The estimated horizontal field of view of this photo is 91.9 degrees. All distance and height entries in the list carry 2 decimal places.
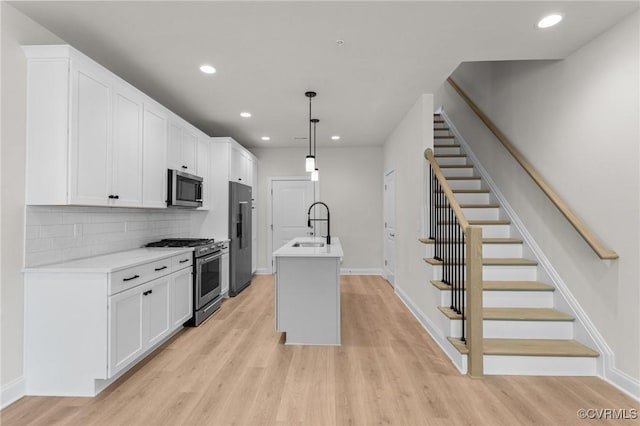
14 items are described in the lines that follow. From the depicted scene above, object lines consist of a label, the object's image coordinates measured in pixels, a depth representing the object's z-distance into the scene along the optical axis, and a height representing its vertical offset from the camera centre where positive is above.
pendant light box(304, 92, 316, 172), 3.51 +0.64
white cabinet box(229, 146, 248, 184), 4.86 +0.85
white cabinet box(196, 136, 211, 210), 4.36 +0.73
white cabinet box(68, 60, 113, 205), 2.19 +0.61
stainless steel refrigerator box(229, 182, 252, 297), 4.71 -0.31
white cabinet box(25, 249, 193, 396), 2.15 -0.77
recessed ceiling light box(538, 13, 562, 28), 2.17 +1.41
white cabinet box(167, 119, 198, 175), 3.59 +0.88
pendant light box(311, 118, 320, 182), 3.84 +1.36
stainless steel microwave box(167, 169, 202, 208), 3.49 +0.34
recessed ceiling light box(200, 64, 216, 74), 2.90 +1.42
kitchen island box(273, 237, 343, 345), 3.07 -0.81
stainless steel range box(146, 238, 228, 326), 3.52 -0.68
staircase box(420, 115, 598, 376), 2.45 -0.85
